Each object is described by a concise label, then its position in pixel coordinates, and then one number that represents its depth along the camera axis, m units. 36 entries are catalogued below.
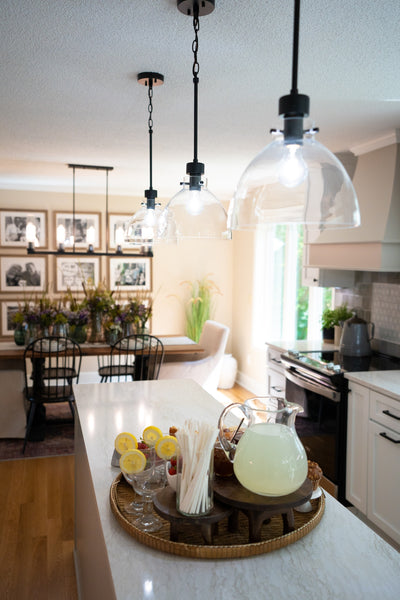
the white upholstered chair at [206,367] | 4.98
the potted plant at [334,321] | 4.21
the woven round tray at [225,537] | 1.27
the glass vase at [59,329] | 4.63
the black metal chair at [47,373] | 4.34
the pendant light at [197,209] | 1.76
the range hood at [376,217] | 3.30
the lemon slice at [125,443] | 1.72
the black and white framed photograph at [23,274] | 6.43
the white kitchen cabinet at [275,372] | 4.16
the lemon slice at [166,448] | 1.61
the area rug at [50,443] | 4.39
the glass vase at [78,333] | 4.80
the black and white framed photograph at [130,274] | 6.79
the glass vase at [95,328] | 4.85
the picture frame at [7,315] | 6.44
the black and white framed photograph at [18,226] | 6.37
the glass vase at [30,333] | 4.60
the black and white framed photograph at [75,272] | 6.59
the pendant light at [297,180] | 1.03
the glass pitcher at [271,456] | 1.32
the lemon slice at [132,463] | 1.52
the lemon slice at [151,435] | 1.73
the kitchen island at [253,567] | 1.16
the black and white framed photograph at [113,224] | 6.68
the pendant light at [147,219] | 2.28
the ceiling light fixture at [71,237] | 4.90
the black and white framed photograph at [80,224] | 6.56
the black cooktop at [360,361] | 3.45
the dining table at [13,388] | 4.52
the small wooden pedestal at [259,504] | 1.30
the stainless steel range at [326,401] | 3.27
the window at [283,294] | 5.32
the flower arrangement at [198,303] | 6.90
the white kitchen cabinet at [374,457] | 2.80
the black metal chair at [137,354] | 4.56
